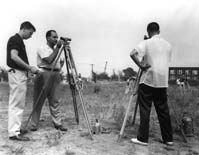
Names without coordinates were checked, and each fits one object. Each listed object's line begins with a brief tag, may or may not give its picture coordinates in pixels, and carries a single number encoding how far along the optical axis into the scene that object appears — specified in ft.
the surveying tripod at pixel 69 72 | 15.75
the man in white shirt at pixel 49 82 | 16.21
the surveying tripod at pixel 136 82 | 15.42
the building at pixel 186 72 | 125.70
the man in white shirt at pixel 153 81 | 14.37
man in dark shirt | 14.03
